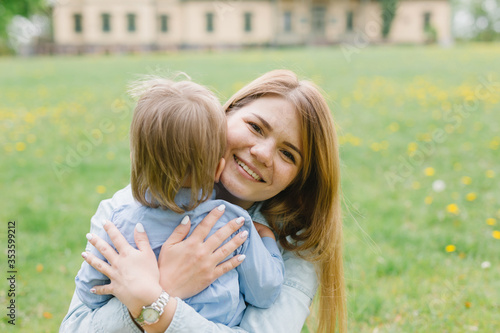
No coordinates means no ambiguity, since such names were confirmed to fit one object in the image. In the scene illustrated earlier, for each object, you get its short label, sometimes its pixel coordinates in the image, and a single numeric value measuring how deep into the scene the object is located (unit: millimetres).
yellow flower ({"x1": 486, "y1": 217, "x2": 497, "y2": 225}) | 3982
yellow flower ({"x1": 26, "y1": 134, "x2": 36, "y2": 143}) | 6691
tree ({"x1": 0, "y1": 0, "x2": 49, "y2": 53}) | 27484
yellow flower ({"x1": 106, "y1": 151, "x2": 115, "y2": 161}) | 5867
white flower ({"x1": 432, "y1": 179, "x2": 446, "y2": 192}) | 4797
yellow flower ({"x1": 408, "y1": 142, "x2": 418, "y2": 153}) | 5898
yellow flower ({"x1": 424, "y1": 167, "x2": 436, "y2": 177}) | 5230
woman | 1550
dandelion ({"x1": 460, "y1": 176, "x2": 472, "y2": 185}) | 4891
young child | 1510
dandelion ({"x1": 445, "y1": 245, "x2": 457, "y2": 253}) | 3535
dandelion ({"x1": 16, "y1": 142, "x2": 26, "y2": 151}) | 6378
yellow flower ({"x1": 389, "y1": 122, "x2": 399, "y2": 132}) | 6797
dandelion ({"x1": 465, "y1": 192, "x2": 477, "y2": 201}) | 4461
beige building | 29500
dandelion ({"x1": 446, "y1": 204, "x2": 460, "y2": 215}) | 4223
